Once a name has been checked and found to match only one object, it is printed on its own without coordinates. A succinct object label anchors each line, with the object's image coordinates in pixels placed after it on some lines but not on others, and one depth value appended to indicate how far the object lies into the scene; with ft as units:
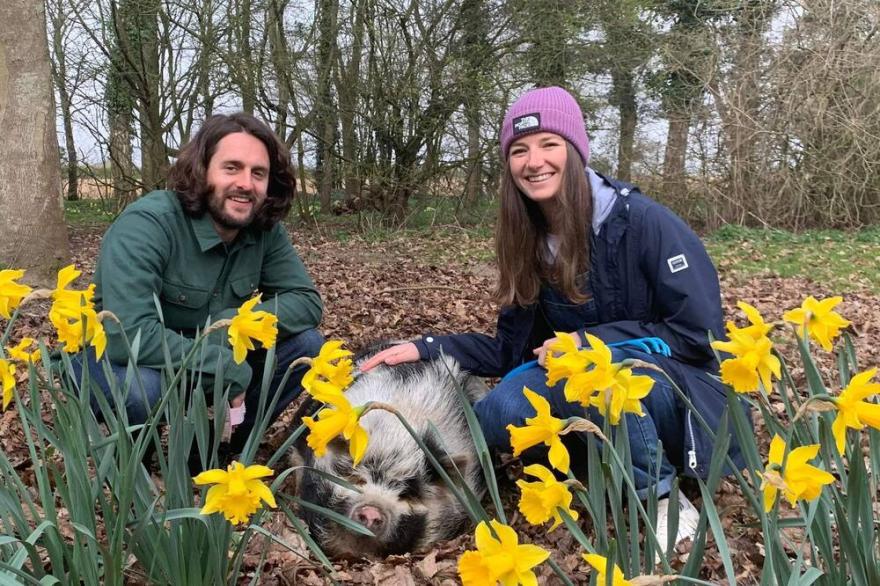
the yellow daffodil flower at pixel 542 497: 3.86
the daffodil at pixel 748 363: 3.80
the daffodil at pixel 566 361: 3.87
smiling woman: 8.39
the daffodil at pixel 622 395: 3.87
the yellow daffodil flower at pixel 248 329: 4.88
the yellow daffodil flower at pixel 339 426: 3.99
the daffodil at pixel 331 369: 4.83
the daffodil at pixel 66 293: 4.94
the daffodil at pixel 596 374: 3.78
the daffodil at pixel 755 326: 3.88
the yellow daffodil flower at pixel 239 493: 4.19
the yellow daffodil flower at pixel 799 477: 3.44
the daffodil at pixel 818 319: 4.15
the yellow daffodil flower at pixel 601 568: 3.40
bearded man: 8.73
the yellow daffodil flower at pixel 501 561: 3.10
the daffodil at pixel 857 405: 3.57
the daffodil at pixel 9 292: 4.88
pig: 8.30
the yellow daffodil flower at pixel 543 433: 3.88
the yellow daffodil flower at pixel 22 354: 5.38
